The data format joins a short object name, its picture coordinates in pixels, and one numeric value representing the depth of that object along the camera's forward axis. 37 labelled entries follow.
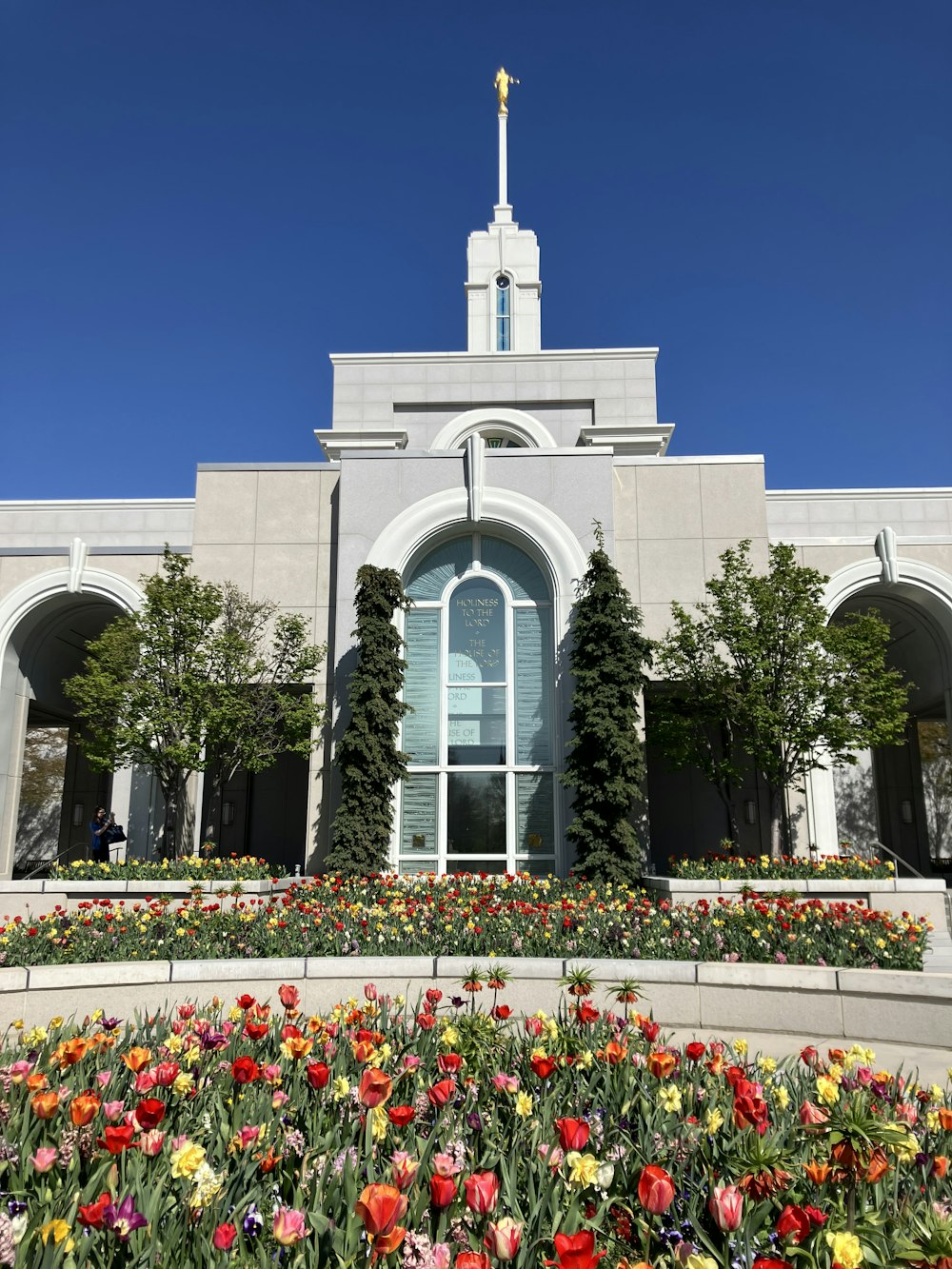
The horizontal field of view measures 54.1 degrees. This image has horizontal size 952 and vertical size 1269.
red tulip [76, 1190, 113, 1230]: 2.14
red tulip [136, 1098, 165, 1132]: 2.59
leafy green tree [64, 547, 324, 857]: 14.77
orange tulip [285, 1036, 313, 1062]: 3.41
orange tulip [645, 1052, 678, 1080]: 3.21
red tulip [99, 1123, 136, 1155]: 2.43
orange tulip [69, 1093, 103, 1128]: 2.65
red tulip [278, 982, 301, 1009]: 4.10
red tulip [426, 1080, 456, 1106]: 2.93
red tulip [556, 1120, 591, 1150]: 2.47
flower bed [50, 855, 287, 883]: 12.85
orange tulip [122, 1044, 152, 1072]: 3.25
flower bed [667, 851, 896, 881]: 12.67
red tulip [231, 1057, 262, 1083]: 3.05
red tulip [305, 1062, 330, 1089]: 3.02
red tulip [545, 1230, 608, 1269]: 1.76
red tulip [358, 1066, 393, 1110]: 2.83
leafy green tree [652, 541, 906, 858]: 14.41
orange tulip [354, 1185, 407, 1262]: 1.96
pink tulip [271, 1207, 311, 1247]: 2.06
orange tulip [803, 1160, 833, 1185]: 2.33
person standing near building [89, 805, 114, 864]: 17.52
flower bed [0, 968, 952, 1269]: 2.24
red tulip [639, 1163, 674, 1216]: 2.15
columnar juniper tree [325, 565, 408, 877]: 14.77
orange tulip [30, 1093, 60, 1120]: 2.79
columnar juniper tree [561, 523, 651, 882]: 14.21
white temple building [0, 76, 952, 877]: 15.88
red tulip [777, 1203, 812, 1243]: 2.14
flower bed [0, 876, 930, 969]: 7.85
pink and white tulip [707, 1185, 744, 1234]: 2.17
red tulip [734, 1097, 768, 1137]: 2.81
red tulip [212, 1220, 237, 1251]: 2.15
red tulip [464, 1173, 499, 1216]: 2.06
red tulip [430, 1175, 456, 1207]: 2.17
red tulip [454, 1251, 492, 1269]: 1.81
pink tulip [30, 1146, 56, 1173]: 2.52
